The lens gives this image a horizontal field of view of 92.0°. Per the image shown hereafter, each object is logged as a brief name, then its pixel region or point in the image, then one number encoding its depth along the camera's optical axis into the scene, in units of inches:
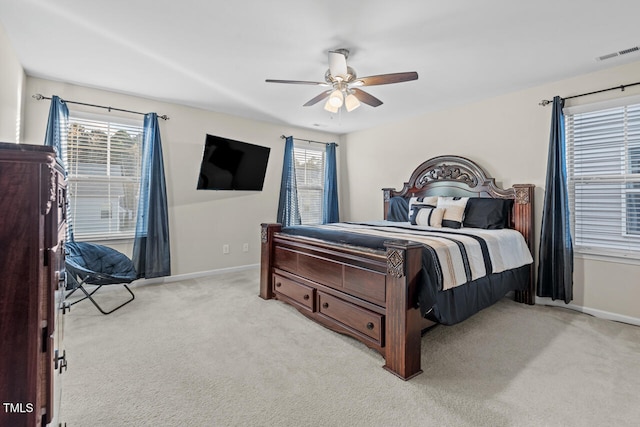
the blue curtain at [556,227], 121.8
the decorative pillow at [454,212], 138.7
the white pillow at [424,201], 158.1
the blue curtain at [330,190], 219.3
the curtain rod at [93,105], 126.4
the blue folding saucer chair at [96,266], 112.0
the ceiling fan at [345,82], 97.4
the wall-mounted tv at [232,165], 165.5
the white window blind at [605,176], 112.8
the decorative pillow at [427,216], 143.9
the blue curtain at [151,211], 149.9
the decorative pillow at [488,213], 133.8
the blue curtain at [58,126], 127.0
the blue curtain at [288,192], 198.7
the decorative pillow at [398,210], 174.6
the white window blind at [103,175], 137.4
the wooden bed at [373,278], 76.7
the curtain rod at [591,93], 113.0
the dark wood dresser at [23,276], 29.6
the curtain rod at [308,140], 201.7
